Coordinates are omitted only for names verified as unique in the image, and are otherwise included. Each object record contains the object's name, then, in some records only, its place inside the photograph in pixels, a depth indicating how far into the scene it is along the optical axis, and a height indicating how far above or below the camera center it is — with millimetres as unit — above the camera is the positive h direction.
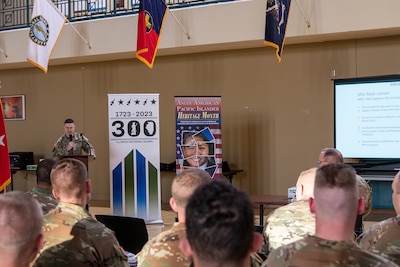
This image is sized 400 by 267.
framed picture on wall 11727 +582
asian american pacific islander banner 7988 -65
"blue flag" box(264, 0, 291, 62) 7199 +1478
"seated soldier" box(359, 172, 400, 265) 2357 -505
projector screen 7199 +159
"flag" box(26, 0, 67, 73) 8523 +1615
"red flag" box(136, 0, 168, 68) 7758 +1537
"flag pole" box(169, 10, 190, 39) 8648 +1663
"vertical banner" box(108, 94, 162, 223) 7566 -344
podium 7945 -396
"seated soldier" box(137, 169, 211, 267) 2217 -474
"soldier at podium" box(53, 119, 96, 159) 8819 -205
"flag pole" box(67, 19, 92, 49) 9656 +1767
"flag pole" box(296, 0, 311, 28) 7578 +1685
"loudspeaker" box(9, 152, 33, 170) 10758 -562
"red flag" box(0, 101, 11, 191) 4434 -243
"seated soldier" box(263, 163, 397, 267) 1657 -345
